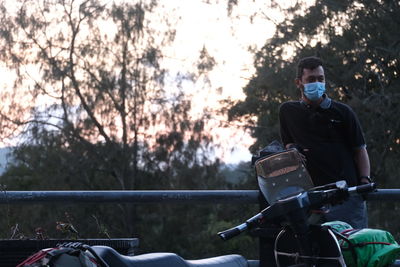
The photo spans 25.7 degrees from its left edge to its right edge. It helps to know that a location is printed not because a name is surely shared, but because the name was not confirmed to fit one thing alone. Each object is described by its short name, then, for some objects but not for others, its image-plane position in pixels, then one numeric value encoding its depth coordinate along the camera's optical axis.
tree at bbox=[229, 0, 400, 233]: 32.91
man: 5.60
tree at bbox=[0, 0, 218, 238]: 40.66
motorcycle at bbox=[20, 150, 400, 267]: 3.70
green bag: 3.79
